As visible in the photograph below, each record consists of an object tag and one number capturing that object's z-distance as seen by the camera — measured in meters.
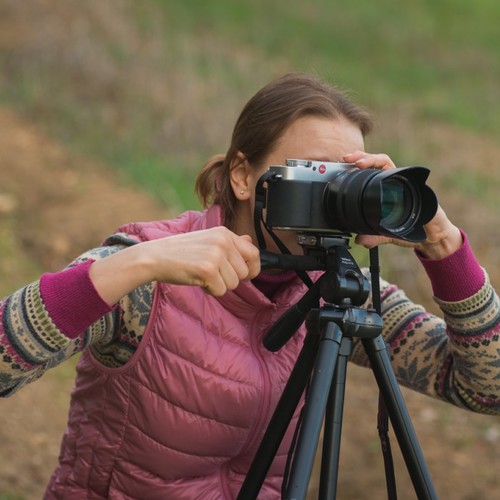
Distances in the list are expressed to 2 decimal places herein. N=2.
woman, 2.59
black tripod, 2.36
